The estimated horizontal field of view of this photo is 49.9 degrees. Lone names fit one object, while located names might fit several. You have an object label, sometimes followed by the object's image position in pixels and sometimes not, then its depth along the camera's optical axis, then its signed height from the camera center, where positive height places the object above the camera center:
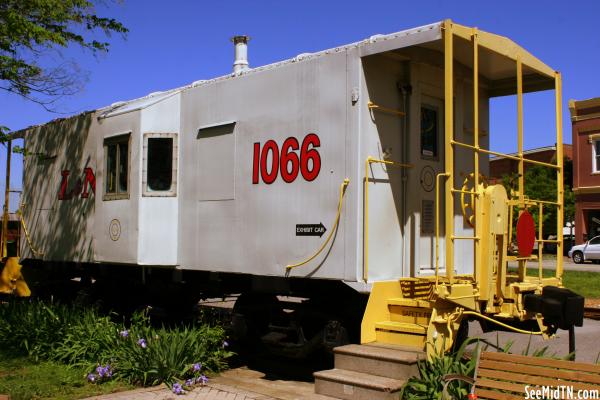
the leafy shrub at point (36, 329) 8.70 -1.32
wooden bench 4.86 -1.07
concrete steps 5.78 -1.26
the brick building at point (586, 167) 34.38 +3.98
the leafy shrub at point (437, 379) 5.60 -1.24
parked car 30.58 -0.51
